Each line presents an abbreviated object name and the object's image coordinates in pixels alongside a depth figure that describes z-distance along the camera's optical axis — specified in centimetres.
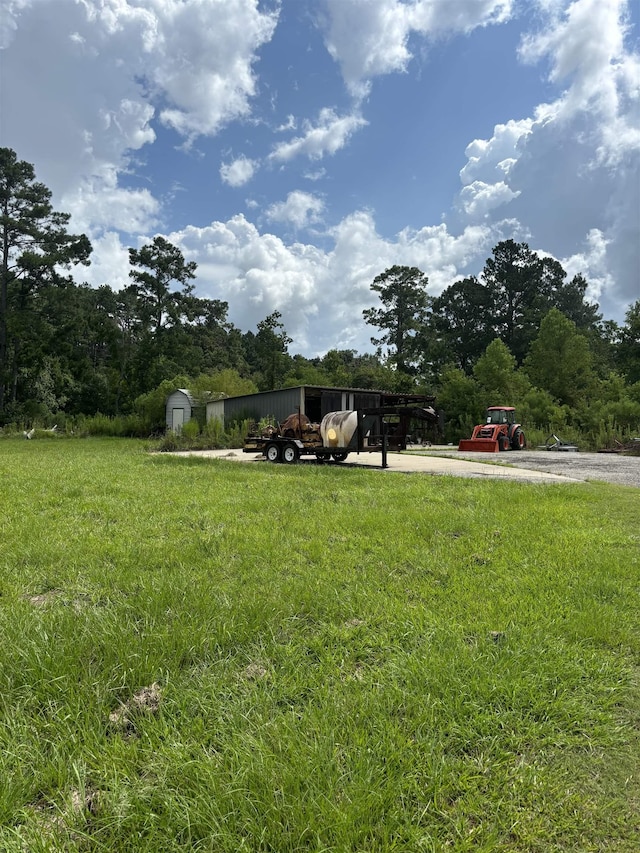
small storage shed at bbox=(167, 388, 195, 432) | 2788
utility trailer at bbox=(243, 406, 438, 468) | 1186
